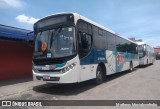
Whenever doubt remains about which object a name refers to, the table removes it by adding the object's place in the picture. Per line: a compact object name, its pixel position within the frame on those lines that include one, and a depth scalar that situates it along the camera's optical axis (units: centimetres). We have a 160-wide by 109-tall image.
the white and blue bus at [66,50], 487
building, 725
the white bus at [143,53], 1509
